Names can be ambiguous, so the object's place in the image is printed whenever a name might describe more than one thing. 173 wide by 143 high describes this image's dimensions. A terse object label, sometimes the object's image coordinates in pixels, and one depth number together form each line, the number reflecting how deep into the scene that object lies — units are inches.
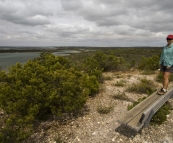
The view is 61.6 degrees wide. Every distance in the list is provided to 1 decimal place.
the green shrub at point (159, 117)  145.0
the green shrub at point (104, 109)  175.3
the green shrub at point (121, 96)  219.1
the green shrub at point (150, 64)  478.7
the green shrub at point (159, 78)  316.0
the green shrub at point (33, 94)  123.9
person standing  165.2
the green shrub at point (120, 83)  284.4
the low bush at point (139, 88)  250.7
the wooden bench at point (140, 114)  116.9
